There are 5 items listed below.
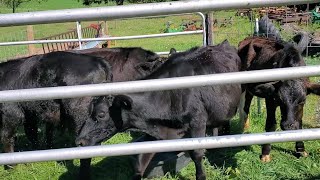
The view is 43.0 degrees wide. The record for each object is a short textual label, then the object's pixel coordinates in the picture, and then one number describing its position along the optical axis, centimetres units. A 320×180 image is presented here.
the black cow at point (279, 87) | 500
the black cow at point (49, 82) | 571
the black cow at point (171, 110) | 466
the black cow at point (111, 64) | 593
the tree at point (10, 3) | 4938
